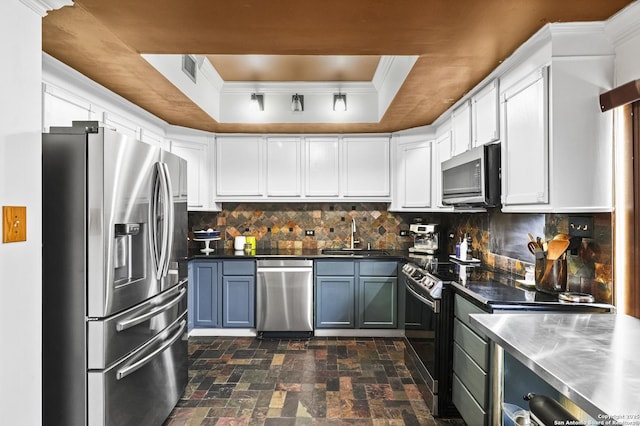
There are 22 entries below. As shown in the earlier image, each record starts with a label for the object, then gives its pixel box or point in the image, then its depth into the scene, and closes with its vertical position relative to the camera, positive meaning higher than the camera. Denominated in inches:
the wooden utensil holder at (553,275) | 86.4 -13.7
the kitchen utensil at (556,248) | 83.7 -7.3
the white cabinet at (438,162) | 148.0 +21.9
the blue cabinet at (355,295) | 165.9 -34.7
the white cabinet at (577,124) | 77.7 +18.5
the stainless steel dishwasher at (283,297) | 164.9 -35.2
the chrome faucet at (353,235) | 188.9 -9.8
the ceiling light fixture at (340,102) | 158.2 +47.1
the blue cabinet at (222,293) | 165.9 -33.8
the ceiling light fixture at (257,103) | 160.7 +47.4
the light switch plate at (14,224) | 56.4 -1.2
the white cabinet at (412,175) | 165.0 +17.8
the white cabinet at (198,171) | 174.6 +20.3
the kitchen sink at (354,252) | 172.6 -17.2
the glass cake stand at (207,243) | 176.6 -13.2
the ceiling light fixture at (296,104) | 158.6 +46.1
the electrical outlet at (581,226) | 84.2 -2.5
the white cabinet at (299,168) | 179.2 +22.1
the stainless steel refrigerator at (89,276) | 71.3 -11.5
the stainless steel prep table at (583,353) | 38.3 -18.4
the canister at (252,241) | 185.6 -12.5
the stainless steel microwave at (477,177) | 101.0 +10.6
